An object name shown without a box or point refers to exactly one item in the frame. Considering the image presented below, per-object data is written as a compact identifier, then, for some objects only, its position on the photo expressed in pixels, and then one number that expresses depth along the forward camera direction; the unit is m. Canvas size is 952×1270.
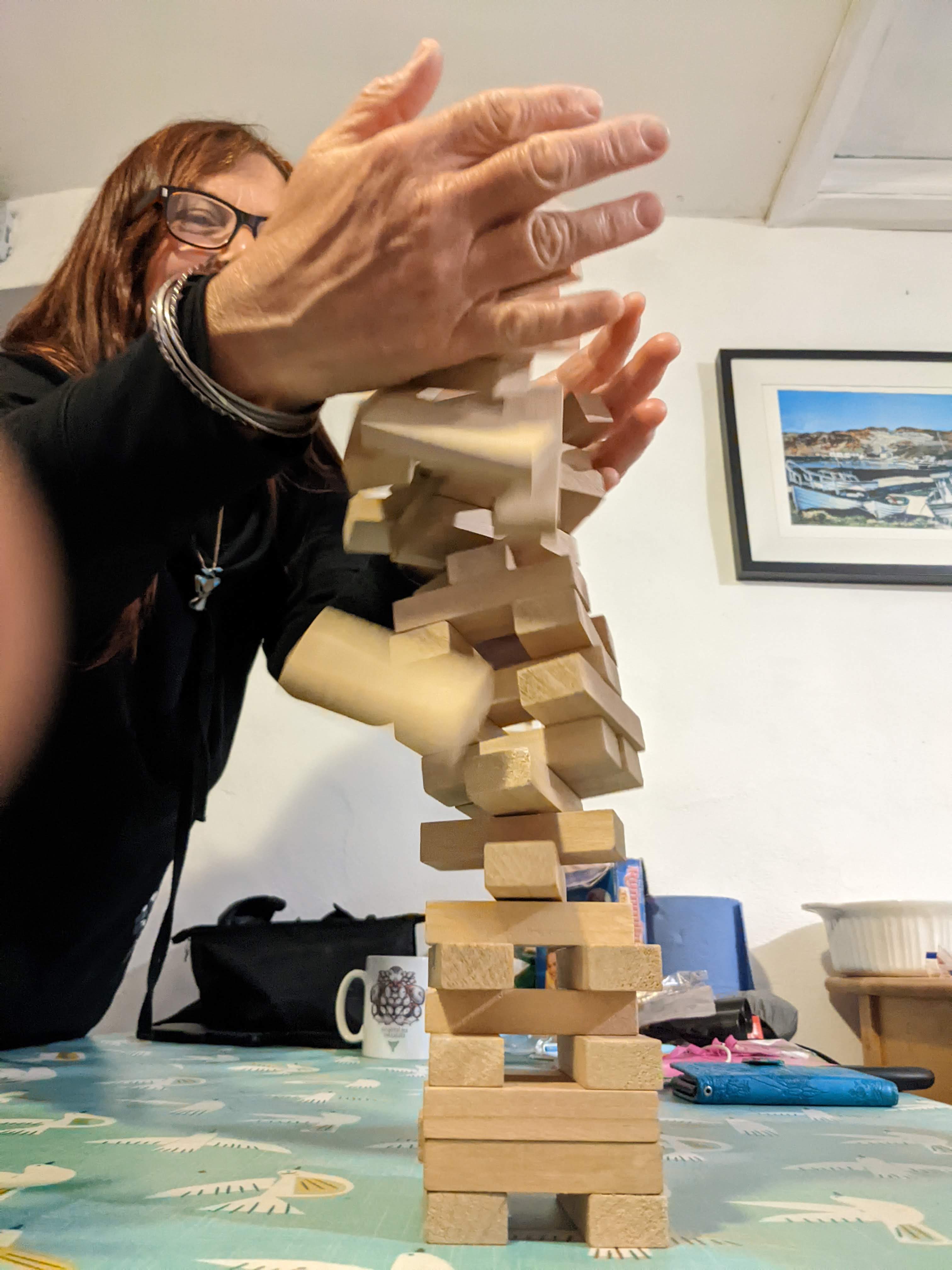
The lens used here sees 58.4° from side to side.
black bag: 1.10
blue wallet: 0.73
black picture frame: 1.65
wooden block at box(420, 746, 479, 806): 0.48
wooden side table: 1.20
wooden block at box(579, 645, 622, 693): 0.48
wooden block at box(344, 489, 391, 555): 0.52
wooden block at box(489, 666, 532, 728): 0.49
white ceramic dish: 1.24
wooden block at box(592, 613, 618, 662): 0.55
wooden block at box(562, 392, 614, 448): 0.58
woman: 0.82
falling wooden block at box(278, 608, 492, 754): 0.47
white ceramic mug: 0.97
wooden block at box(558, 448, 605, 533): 0.54
